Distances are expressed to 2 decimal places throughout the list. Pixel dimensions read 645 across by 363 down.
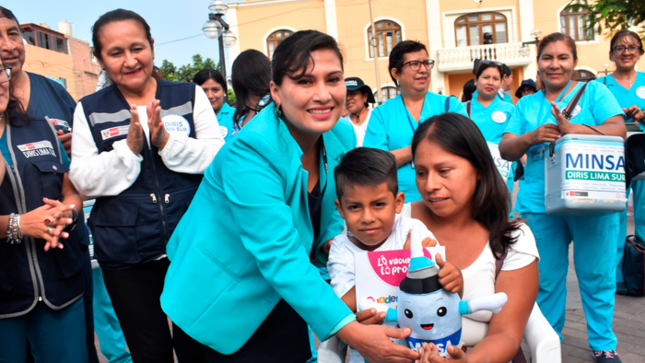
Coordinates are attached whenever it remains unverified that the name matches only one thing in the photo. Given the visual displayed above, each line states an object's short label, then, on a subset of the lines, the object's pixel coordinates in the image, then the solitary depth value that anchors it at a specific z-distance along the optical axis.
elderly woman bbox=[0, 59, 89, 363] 2.37
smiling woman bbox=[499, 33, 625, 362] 3.43
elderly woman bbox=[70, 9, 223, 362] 2.37
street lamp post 11.75
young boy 2.10
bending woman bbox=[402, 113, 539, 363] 2.08
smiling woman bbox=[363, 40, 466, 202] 4.06
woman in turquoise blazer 1.78
